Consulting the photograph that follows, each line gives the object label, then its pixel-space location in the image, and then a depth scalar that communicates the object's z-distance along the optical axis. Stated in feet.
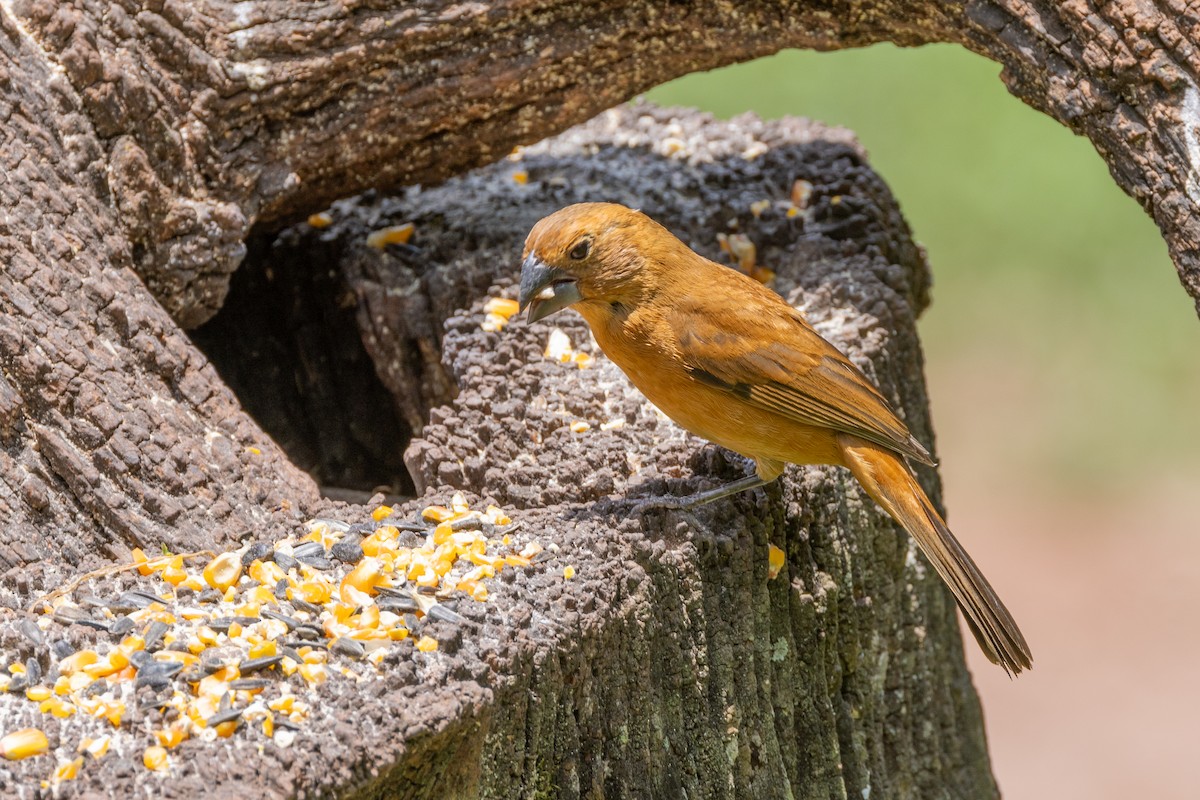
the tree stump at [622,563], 15.97
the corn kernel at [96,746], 14.56
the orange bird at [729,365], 21.18
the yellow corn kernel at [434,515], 20.25
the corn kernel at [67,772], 14.26
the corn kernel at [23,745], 14.53
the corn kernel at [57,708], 15.19
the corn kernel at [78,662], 16.08
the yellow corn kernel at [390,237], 28.25
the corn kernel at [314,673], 15.72
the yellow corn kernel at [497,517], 19.88
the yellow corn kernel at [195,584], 18.22
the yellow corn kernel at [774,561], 21.42
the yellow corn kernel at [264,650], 15.94
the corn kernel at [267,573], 18.21
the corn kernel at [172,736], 14.64
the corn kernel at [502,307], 25.61
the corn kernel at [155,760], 14.33
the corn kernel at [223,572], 18.28
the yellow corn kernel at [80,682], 15.67
